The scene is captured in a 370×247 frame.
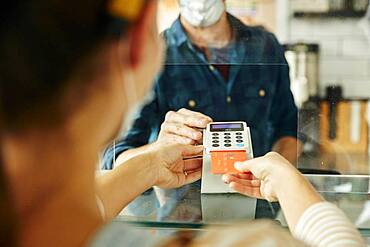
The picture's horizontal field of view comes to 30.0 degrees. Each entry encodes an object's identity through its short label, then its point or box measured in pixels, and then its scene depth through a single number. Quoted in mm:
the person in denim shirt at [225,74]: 1159
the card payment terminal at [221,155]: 691
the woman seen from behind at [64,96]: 247
